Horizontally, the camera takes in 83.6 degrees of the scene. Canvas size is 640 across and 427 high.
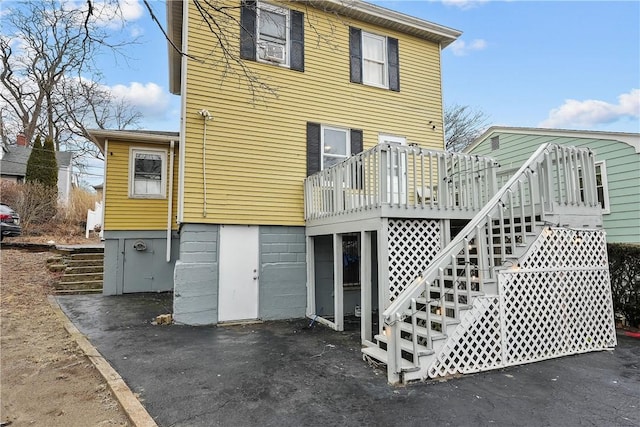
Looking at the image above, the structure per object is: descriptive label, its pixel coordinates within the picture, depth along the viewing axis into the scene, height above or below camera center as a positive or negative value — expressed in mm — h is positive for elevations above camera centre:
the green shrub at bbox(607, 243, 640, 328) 6840 -783
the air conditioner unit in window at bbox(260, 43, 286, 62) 8234 +4430
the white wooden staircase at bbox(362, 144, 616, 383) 4418 -741
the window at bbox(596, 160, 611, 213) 9625 +1475
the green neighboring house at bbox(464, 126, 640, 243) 8984 +1731
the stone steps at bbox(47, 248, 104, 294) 10031 -745
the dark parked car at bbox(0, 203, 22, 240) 13031 +823
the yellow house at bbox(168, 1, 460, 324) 7367 +2633
